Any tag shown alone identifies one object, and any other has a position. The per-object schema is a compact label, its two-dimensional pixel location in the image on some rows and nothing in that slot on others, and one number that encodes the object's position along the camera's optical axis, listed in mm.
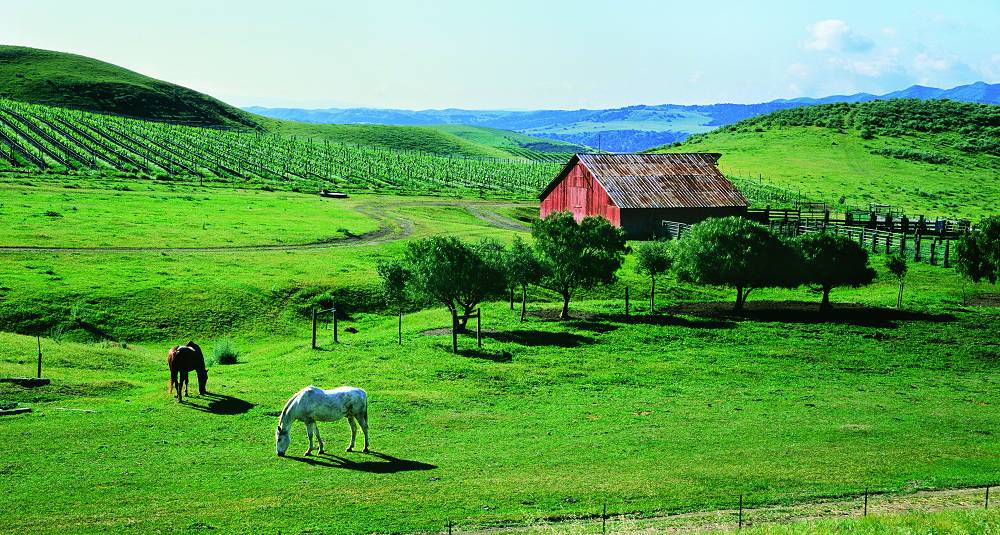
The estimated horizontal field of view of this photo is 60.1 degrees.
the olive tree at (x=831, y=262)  55406
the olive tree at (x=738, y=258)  55188
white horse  25812
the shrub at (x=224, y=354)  42250
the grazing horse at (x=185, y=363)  31891
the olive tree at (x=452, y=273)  47406
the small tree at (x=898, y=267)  59188
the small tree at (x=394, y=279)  49906
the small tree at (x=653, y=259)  57031
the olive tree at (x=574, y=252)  54000
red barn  86125
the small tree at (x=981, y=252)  60062
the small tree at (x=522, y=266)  51594
